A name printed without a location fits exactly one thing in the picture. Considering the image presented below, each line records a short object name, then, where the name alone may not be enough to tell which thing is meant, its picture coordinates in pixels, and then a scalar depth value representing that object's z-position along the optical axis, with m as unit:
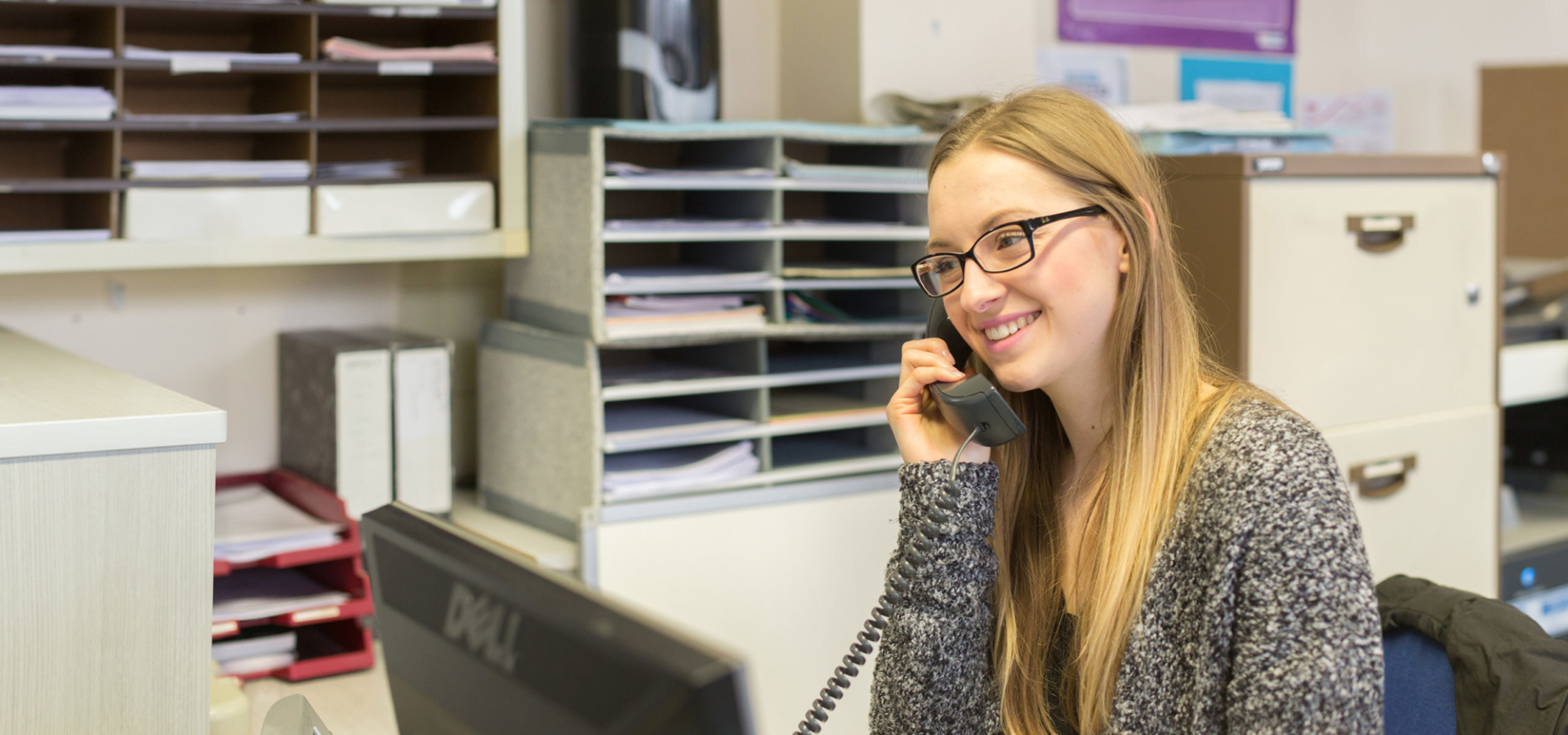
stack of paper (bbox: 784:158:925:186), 1.60
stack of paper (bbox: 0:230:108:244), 1.34
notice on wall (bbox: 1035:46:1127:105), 2.11
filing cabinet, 1.62
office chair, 1.00
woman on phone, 0.87
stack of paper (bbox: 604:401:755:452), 1.52
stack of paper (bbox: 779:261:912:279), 1.61
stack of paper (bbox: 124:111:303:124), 1.38
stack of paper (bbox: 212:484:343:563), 1.37
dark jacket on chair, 0.91
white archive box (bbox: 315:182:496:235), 1.49
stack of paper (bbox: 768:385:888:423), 1.67
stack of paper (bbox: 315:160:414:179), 1.52
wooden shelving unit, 1.39
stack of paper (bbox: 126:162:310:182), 1.40
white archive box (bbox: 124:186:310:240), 1.40
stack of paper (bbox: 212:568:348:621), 1.37
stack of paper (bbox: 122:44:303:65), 1.39
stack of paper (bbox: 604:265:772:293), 1.50
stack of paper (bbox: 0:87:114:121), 1.33
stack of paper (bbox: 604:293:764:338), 1.51
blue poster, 2.27
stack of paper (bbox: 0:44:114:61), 1.32
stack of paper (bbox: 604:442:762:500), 1.53
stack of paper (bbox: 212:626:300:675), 1.36
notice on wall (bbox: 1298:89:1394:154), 2.44
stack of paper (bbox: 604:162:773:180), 1.49
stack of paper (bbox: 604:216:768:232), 1.50
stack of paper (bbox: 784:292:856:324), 1.66
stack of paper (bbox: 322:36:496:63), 1.47
